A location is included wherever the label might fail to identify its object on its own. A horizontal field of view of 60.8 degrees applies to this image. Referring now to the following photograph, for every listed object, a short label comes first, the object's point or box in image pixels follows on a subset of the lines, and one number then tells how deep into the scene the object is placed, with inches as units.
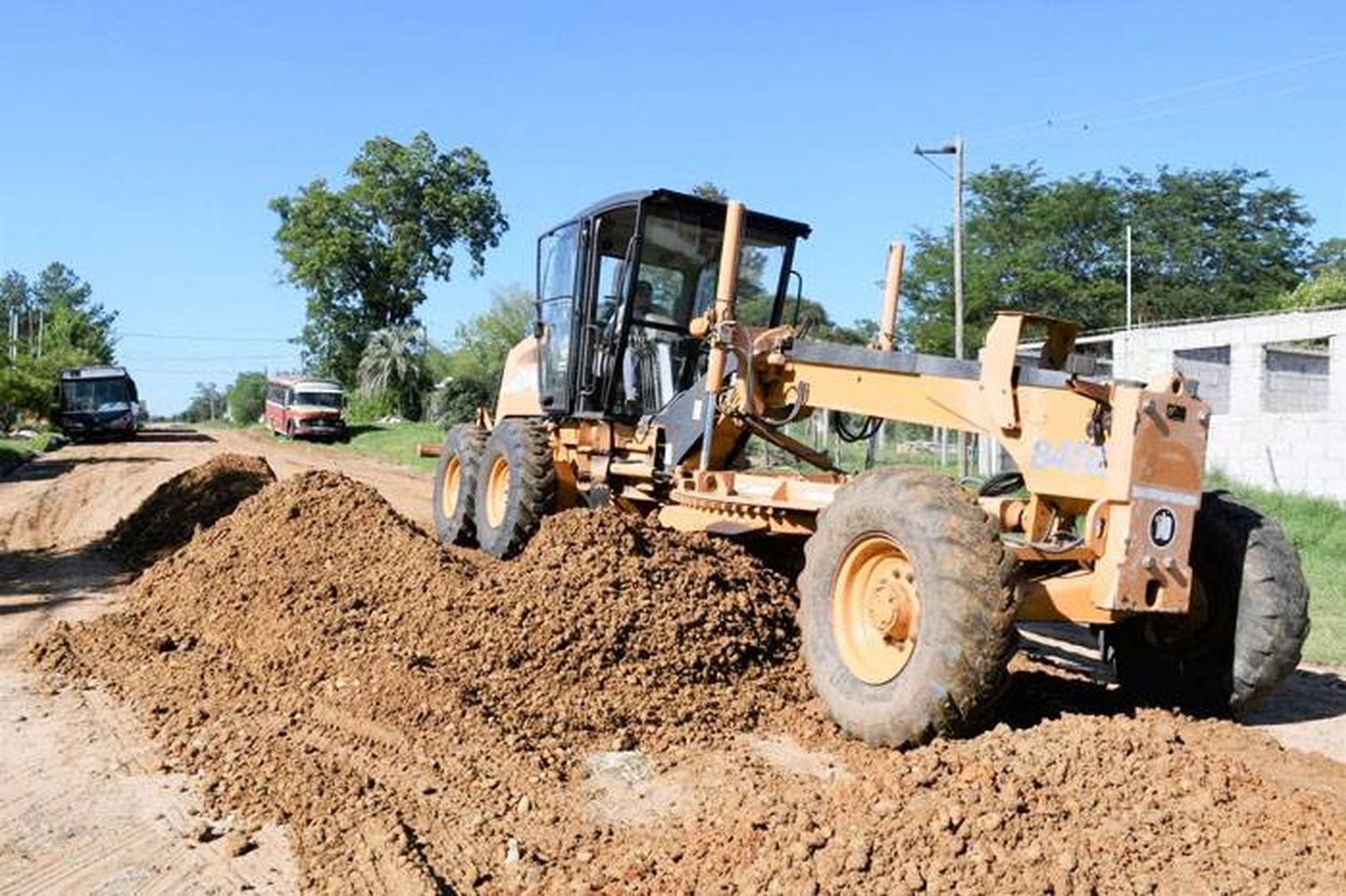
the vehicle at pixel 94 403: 1379.2
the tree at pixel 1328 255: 1692.9
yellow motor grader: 195.0
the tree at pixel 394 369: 1935.3
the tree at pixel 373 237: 2066.9
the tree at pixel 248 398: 3304.6
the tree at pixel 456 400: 1747.2
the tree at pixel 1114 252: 1641.2
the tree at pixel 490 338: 2175.2
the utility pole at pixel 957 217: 962.1
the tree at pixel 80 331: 2837.1
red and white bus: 1547.7
